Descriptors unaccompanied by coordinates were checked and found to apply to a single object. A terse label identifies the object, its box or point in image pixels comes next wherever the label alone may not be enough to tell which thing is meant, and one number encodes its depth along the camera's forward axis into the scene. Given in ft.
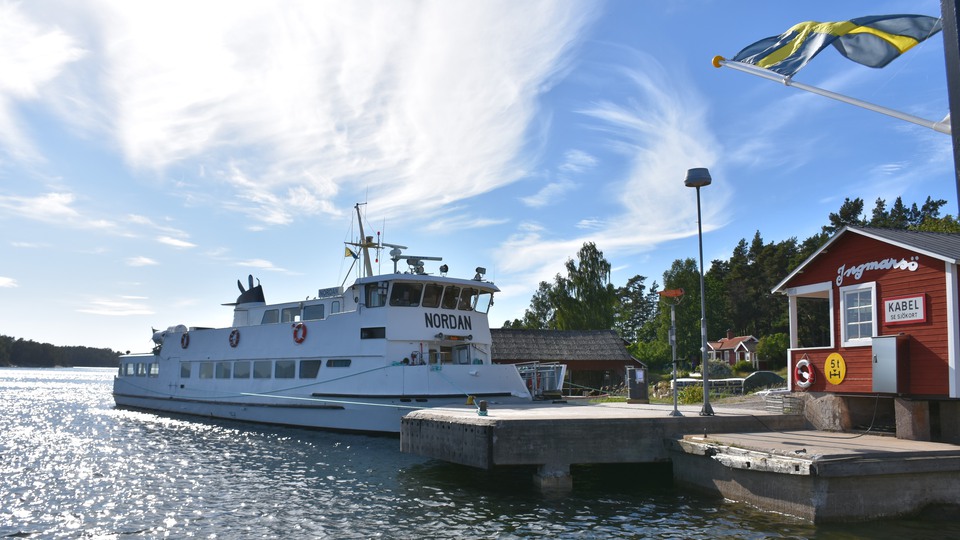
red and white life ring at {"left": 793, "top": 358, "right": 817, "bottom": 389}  47.01
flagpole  27.73
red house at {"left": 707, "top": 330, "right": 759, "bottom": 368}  201.67
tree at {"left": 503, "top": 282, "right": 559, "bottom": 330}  223.51
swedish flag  33.58
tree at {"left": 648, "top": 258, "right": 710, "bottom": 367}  205.87
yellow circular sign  44.80
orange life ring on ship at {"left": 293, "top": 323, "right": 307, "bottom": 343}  81.20
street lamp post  45.06
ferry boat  69.72
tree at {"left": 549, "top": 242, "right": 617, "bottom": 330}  185.98
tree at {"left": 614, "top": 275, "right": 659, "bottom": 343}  306.96
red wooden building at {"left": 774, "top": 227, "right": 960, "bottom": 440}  39.11
